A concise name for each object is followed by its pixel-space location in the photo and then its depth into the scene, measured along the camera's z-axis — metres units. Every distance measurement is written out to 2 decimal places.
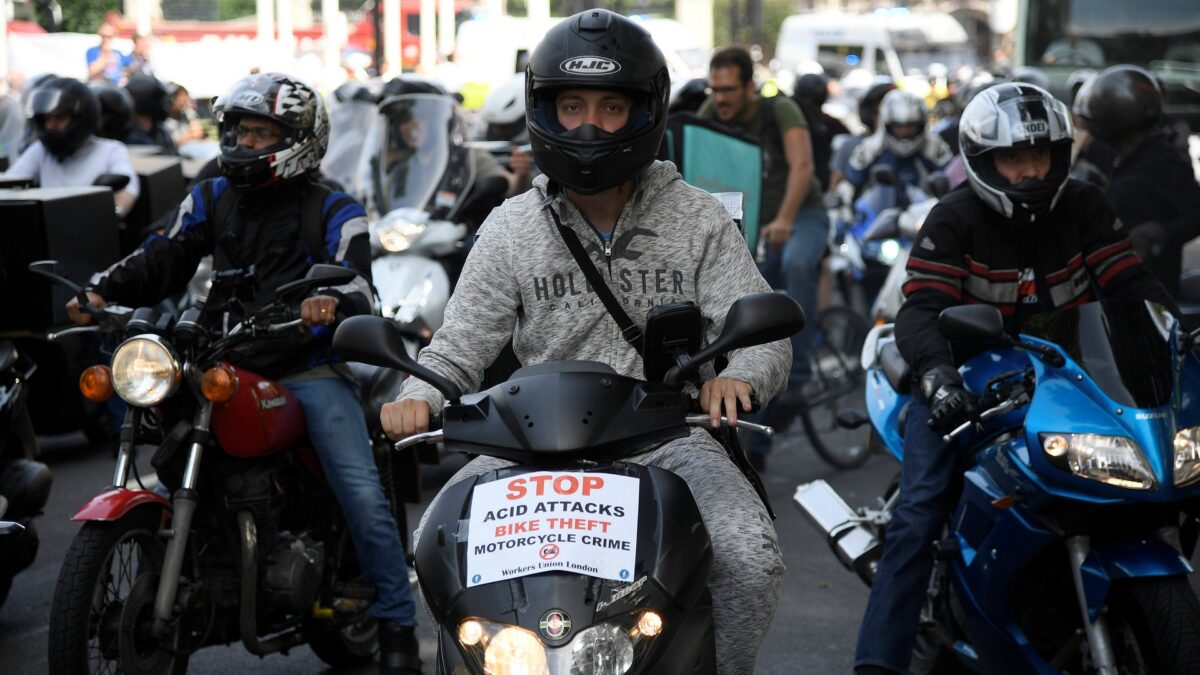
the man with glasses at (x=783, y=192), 9.45
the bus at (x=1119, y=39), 20.05
